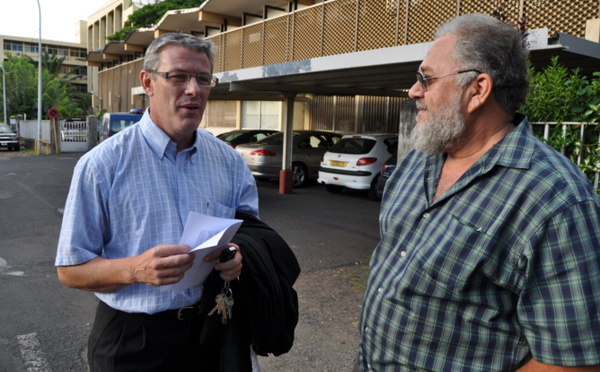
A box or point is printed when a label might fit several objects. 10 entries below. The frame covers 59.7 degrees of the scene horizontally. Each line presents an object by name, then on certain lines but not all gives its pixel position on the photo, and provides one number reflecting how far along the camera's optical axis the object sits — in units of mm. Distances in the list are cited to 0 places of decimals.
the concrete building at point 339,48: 7117
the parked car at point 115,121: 20078
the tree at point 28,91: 44219
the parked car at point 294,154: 14516
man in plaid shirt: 1375
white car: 12266
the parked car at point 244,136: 16314
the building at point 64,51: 74000
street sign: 25609
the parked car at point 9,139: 28125
